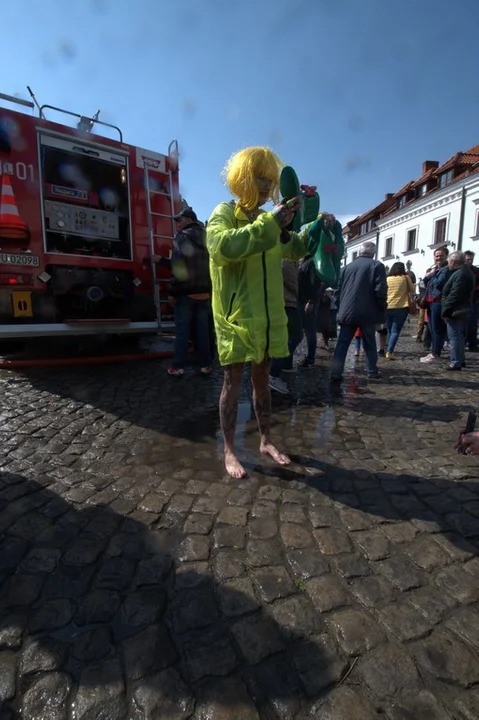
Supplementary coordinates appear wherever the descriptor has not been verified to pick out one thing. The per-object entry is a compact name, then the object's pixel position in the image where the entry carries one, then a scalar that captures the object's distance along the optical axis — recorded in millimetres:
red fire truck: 4926
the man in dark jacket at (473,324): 7829
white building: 24328
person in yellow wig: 2314
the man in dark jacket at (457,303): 5812
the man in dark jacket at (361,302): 4992
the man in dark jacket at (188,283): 5004
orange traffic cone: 4719
